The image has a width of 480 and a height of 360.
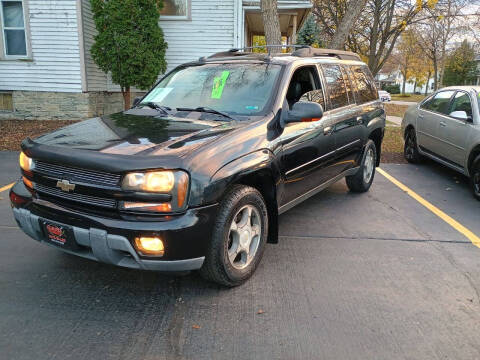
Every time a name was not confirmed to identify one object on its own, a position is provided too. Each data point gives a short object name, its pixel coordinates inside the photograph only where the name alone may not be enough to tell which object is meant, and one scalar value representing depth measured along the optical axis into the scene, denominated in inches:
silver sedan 239.1
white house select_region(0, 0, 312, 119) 472.1
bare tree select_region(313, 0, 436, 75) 888.6
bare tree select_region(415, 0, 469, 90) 1290.6
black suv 104.9
